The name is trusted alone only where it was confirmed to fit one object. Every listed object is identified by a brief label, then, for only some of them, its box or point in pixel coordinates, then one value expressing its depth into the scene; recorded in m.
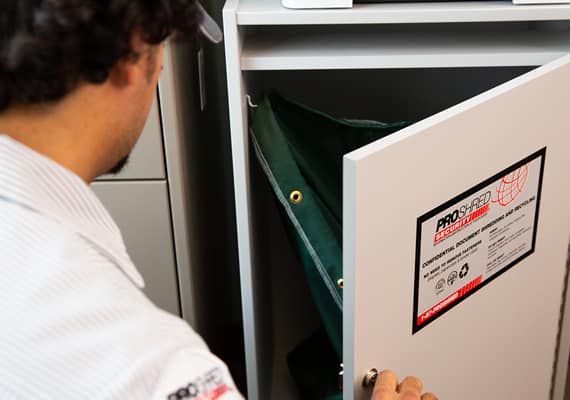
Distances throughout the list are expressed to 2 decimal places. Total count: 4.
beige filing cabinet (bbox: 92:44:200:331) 1.06
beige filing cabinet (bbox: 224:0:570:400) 0.85
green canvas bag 1.05
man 0.55
